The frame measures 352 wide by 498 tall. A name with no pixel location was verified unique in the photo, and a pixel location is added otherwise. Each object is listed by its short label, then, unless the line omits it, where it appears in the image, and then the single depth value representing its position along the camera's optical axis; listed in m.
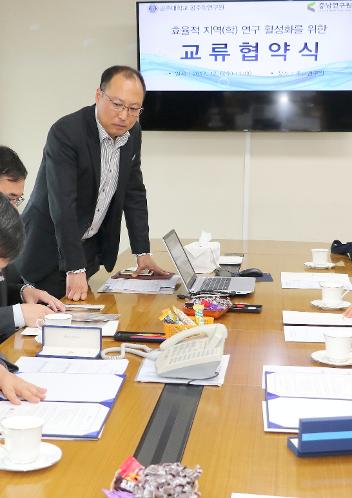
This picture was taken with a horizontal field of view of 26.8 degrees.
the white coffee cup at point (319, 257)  3.43
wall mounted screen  4.93
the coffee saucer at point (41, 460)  1.31
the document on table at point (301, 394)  1.58
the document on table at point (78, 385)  1.69
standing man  2.93
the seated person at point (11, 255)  1.64
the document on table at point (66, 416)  1.48
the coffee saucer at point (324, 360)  1.94
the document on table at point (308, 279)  2.98
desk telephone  1.82
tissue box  3.28
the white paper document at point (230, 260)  3.49
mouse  3.17
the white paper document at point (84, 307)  2.59
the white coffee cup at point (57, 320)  2.18
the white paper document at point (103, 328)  2.24
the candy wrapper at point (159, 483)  1.12
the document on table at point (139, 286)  2.89
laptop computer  2.76
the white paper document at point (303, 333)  2.20
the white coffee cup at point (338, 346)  1.94
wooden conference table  1.28
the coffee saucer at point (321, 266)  3.41
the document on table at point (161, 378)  1.82
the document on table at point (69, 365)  1.89
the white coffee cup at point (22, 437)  1.29
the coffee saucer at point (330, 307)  2.61
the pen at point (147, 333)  2.22
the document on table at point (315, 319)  2.39
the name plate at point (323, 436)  1.39
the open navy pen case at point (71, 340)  2.04
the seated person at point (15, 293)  2.31
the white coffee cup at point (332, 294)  2.63
